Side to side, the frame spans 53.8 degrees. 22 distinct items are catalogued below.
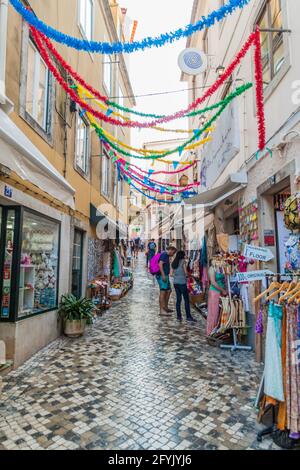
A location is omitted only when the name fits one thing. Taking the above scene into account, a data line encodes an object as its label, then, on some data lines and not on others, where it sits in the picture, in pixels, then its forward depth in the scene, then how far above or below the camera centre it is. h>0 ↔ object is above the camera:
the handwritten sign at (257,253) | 4.16 +0.12
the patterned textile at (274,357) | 2.70 -0.89
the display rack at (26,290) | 4.99 -0.50
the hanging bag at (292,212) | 3.43 +0.59
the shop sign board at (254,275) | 3.74 -0.17
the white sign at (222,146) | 5.73 +2.66
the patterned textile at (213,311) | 5.70 -0.96
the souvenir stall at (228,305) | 5.46 -0.82
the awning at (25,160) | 3.34 +1.31
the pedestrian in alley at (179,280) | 7.80 -0.49
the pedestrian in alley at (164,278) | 8.45 -0.47
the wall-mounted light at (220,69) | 7.97 +5.24
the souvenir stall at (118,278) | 11.28 -0.75
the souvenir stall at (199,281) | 9.41 -0.66
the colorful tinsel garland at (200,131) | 5.34 +3.16
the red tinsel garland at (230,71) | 4.77 +3.40
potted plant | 6.20 -1.15
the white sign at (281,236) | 4.86 +0.43
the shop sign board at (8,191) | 4.23 +1.01
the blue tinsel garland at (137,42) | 4.00 +3.23
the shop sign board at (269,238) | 4.98 +0.40
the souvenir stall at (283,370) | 2.61 -0.99
